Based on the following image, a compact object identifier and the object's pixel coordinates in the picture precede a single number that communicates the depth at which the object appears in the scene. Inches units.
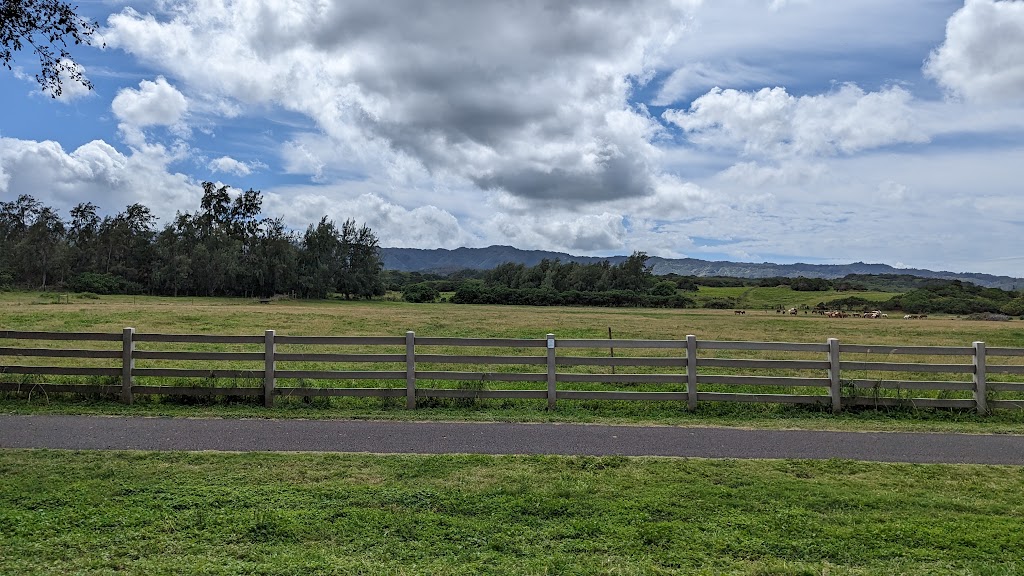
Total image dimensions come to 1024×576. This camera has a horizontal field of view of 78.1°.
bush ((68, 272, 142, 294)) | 3545.8
